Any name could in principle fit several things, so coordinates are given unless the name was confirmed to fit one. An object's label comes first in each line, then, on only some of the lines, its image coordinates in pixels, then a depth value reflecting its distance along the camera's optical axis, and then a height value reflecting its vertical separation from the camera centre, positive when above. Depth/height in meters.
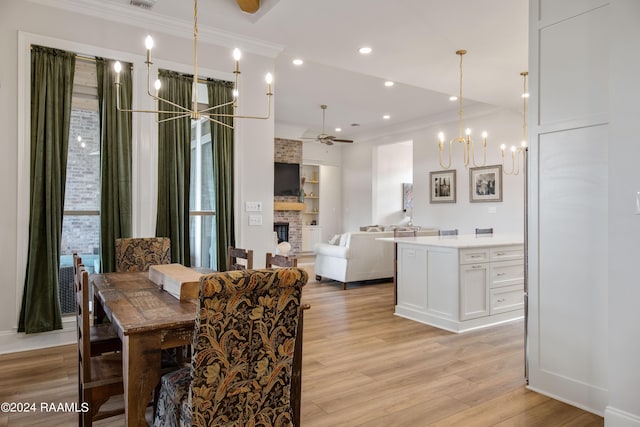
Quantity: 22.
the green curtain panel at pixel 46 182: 3.35 +0.24
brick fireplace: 9.90 +0.30
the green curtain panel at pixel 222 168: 4.23 +0.46
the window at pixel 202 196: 4.22 +0.16
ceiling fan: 8.02 +1.49
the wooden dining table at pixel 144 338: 1.57 -0.52
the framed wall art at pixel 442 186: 8.35 +0.54
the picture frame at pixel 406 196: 10.96 +0.42
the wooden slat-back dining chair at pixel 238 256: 2.80 -0.35
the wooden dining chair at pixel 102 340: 2.17 -0.72
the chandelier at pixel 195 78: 2.20 +0.82
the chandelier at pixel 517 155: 6.67 +1.02
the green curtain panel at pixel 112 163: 3.63 +0.44
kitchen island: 4.04 -0.75
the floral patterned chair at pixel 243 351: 1.35 -0.51
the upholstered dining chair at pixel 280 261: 2.11 -0.30
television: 9.91 +0.80
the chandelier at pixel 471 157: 7.71 +1.08
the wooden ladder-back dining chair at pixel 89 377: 1.76 -0.77
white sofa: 6.18 -0.75
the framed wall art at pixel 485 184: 7.54 +0.54
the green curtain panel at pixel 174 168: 3.93 +0.43
